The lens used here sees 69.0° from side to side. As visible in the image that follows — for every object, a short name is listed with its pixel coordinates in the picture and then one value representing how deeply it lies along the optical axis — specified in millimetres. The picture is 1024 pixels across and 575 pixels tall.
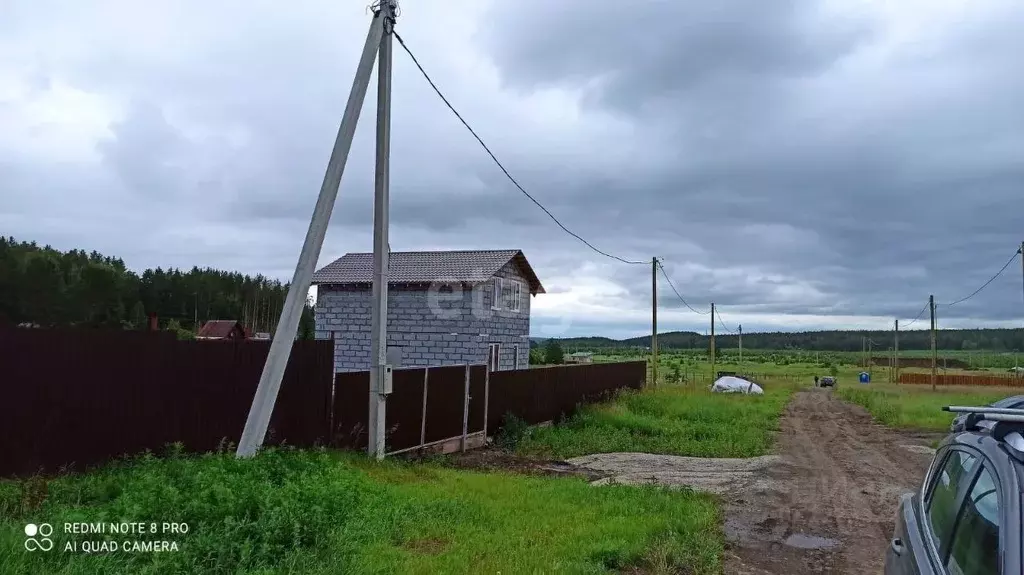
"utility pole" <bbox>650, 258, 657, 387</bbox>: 32531
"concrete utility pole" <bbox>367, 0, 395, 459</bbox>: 10250
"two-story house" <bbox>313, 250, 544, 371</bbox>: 20500
